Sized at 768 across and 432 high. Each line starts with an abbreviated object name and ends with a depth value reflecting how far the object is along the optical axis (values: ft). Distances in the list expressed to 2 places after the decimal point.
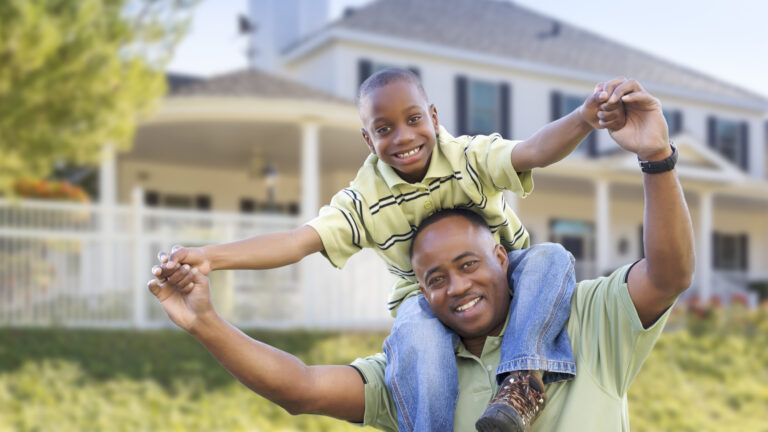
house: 40.78
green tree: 27.32
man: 7.79
